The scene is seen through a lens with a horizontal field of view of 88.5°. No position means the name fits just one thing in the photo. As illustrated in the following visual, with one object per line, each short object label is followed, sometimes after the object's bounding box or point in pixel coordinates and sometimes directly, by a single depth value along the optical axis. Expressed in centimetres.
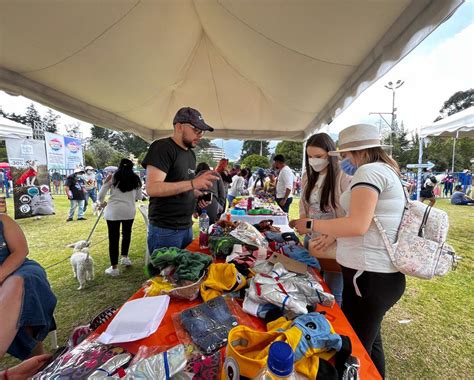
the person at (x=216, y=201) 367
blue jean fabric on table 82
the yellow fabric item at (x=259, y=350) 63
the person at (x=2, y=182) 1196
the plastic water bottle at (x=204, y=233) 185
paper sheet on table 81
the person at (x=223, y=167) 510
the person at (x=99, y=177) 1370
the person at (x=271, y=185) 709
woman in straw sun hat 104
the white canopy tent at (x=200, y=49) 160
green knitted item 120
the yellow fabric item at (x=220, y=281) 112
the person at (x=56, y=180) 1261
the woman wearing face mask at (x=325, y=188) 168
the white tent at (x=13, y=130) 444
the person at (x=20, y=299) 135
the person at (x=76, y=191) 682
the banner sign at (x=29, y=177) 553
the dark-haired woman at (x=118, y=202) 329
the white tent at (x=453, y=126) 488
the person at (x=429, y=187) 941
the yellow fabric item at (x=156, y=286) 112
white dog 290
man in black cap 160
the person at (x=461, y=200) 1020
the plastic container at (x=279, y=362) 50
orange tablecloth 77
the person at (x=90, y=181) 802
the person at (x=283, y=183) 515
